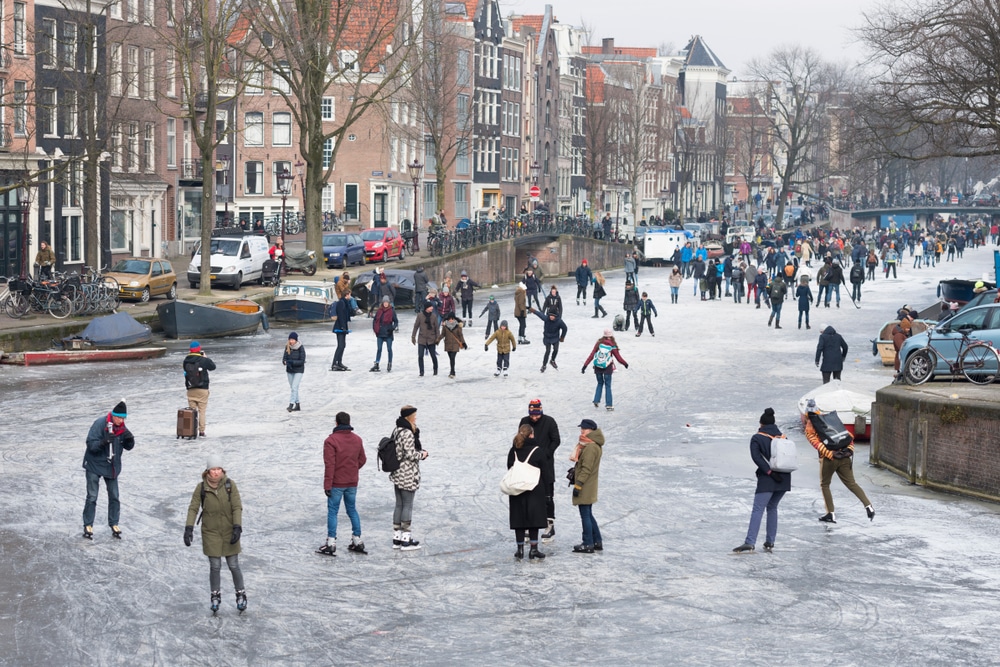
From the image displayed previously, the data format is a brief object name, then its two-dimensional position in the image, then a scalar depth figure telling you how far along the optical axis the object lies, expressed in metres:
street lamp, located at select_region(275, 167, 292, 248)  60.19
